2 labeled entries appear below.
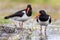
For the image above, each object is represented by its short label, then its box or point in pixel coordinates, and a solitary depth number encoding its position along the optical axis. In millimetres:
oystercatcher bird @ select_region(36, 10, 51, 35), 12102
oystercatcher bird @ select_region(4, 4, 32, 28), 12648
